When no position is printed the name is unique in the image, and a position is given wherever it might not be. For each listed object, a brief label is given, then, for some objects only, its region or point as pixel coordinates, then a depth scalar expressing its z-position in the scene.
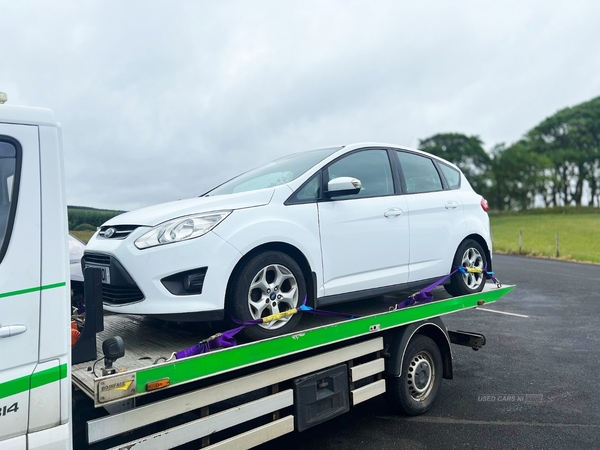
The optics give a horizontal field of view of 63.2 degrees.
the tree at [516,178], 58.16
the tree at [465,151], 65.69
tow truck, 2.11
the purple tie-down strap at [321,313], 3.41
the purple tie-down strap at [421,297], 4.31
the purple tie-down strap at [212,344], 2.76
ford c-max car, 2.96
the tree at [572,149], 58.38
